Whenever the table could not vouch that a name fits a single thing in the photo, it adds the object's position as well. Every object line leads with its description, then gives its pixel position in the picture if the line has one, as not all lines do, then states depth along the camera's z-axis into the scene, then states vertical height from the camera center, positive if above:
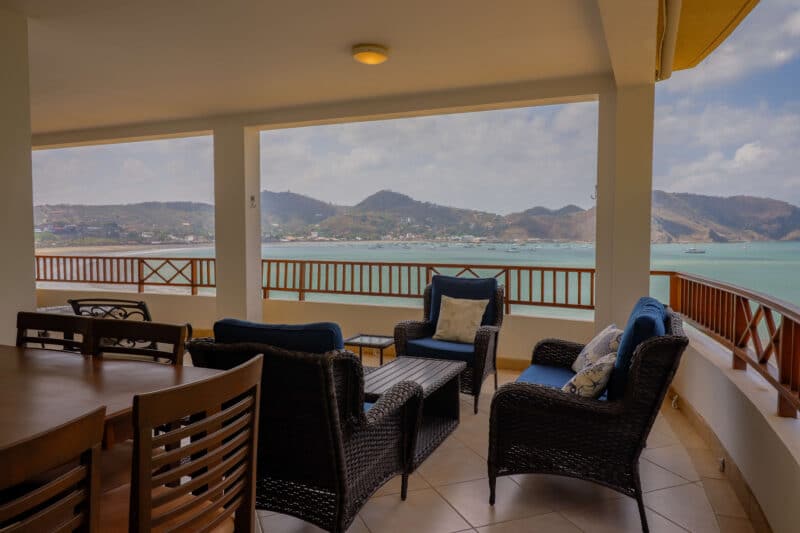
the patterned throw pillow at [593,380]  2.49 -0.64
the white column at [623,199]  4.49 +0.42
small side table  4.50 -0.84
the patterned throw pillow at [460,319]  4.48 -0.63
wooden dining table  1.42 -0.46
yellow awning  3.02 +1.40
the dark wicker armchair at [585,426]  2.31 -0.85
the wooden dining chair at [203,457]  1.13 -0.51
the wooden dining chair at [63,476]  0.84 -0.41
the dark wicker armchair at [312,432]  1.99 -0.74
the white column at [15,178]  3.33 +0.45
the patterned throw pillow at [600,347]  2.99 -0.58
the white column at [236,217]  6.31 +0.37
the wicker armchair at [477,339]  4.03 -0.76
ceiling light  3.96 +1.48
